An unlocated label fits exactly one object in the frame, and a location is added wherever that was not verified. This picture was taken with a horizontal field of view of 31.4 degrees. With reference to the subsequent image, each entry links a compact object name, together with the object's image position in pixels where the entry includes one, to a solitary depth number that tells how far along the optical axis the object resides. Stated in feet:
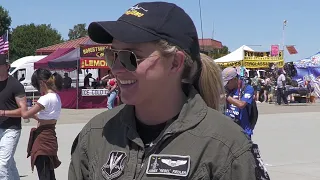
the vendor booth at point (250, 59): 116.06
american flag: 78.87
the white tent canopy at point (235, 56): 116.49
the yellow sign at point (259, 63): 117.65
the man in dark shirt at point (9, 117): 22.98
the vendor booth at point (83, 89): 81.30
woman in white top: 22.76
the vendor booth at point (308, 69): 108.24
